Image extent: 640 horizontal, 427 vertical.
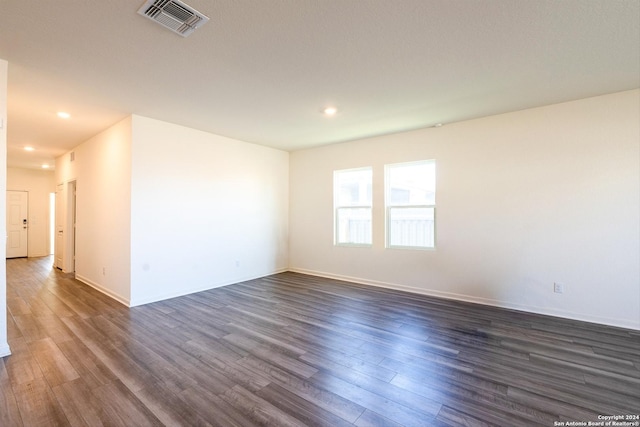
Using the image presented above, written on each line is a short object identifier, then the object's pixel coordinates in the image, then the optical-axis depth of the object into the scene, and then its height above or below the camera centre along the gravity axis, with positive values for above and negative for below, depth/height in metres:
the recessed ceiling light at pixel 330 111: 3.75 +1.42
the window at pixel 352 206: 5.43 +0.16
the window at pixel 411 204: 4.66 +0.17
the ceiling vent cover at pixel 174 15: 1.86 +1.40
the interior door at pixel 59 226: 6.39 -0.29
